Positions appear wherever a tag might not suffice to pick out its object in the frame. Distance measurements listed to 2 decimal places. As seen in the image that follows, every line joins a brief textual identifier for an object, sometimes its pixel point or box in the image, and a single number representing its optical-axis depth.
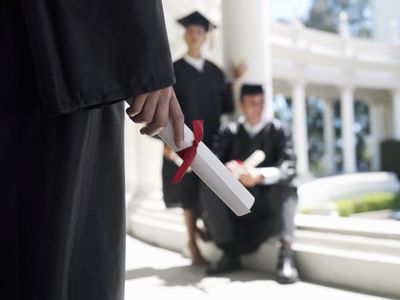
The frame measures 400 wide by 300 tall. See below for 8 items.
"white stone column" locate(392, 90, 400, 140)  35.12
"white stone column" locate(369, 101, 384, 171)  39.58
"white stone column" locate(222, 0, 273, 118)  6.01
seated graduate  4.47
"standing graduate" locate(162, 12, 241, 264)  5.30
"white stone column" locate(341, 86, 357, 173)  31.33
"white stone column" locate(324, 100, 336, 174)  37.56
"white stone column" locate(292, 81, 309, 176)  26.52
